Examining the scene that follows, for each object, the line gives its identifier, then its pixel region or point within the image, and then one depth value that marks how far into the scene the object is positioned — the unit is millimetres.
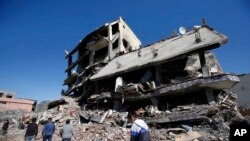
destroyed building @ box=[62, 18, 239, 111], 11352
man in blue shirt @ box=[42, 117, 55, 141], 8914
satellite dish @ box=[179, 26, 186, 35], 15828
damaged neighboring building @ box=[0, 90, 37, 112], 33850
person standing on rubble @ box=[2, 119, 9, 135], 15523
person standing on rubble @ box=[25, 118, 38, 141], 8844
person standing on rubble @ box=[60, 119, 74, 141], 8320
